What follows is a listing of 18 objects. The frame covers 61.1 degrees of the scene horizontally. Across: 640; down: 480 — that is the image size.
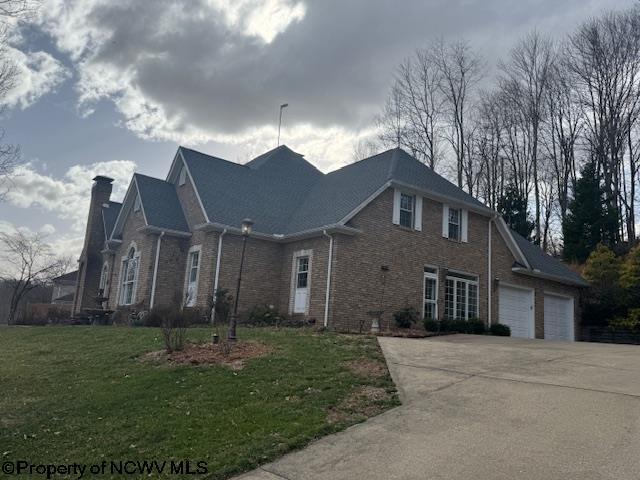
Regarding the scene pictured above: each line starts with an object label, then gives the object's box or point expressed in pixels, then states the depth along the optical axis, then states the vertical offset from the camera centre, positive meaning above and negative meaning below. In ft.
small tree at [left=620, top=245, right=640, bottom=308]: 72.28 +8.41
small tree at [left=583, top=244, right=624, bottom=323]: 78.28 +8.07
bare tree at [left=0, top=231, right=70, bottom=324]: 103.52 +5.98
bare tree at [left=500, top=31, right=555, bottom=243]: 116.88 +53.28
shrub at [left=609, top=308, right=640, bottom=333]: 71.41 +2.67
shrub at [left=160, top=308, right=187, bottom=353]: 36.81 -1.57
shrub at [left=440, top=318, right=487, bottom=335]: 58.65 +0.64
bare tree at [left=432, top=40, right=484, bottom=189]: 120.67 +54.56
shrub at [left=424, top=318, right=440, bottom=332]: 57.41 +0.49
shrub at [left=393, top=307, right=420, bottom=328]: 57.16 +1.05
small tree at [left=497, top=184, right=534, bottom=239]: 103.96 +23.56
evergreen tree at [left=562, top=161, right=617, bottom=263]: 92.63 +20.17
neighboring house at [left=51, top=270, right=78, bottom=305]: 160.76 +5.96
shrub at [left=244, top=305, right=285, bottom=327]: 58.95 +0.27
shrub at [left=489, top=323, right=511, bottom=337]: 63.46 +0.50
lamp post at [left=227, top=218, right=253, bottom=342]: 39.37 -0.92
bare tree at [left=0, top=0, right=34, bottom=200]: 41.57 +17.16
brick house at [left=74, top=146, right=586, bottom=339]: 57.77 +9.01
